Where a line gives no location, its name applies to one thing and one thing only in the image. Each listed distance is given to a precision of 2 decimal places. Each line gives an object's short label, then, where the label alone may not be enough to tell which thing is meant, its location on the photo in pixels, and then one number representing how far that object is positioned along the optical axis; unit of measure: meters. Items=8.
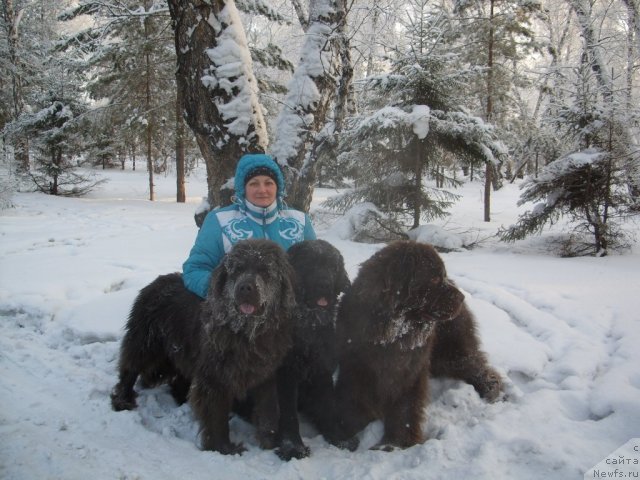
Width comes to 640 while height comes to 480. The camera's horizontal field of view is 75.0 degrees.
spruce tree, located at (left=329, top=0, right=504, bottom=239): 7.76
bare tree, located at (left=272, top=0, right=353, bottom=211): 5.33
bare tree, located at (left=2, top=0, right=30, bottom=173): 19.61
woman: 3.21
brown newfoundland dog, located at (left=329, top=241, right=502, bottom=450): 2.81
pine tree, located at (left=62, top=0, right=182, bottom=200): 14.66
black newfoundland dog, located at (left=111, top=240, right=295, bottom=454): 2.58
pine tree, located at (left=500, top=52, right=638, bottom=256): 7.22
